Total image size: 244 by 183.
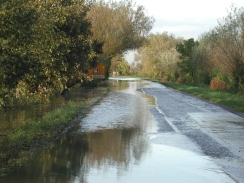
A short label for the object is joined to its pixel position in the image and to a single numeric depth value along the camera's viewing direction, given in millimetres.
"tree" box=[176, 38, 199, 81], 60781
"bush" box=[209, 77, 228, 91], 41091
